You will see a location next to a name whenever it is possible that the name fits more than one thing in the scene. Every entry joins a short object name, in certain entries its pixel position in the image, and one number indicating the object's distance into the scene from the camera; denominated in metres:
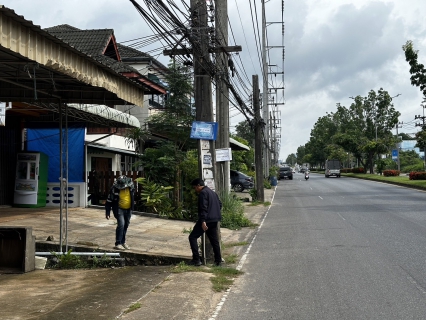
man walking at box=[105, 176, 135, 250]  10.73
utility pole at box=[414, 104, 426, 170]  56.75
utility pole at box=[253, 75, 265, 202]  27.47
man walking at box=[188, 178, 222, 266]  9.61
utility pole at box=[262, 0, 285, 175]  42.28
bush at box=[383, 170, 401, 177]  53.62
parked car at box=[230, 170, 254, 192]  36.31
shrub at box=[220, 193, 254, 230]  16.69
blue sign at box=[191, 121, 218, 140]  10.36
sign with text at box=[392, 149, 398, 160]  54.78
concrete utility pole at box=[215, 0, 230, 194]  15.75
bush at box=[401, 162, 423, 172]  67.23
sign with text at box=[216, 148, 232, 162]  16.29
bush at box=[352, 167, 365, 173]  71.00
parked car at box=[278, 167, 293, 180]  68.94
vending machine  17.00
